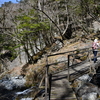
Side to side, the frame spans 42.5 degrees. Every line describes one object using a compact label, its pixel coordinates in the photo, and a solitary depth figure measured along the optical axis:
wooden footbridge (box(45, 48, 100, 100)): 4.97
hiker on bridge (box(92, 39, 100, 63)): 8.62
